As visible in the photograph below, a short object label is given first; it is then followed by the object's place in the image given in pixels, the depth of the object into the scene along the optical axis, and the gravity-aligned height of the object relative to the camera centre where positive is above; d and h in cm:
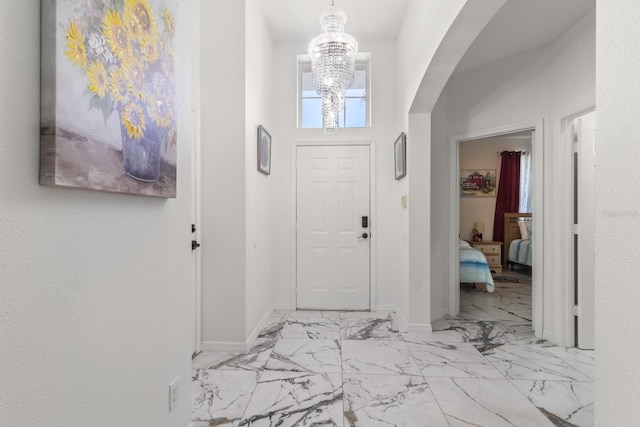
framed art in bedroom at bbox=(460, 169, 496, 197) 666 +62
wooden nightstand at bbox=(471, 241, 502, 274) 593 -71
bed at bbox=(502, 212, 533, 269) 629 -38
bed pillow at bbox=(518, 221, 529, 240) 638 -34
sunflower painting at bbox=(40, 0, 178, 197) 79 +35
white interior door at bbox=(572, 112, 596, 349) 270 -14
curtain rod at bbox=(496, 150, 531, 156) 662 +128
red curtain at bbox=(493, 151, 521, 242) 655 +55
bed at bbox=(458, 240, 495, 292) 413 -74
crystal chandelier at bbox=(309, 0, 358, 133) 258 +130
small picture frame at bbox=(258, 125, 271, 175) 305 +63
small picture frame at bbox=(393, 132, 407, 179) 316 +60
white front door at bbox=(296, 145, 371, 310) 380 -18
